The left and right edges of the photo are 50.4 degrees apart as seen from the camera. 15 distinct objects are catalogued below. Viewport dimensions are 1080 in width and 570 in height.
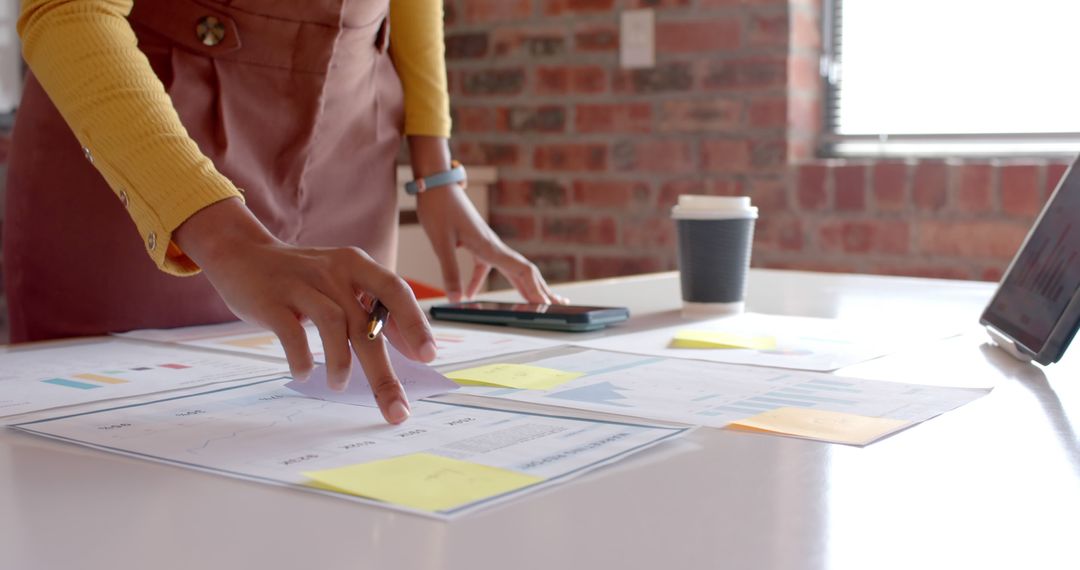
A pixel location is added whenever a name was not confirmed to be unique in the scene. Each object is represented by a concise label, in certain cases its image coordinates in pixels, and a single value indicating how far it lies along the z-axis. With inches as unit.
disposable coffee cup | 50.6
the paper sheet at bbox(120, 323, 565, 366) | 38.9
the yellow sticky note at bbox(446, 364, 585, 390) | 32.5
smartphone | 44.3
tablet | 36.4
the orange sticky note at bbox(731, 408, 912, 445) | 26.5
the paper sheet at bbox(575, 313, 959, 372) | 37.7
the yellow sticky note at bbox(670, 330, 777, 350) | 40.4
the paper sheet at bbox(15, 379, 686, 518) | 23.7
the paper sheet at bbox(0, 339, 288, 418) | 31.1
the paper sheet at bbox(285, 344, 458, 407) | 30.6
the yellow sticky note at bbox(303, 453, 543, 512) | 21.0
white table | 18.3
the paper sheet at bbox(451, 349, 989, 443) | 29.2
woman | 30.1
